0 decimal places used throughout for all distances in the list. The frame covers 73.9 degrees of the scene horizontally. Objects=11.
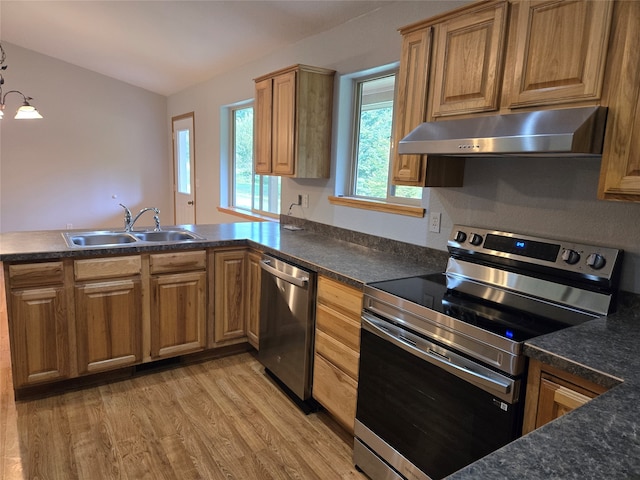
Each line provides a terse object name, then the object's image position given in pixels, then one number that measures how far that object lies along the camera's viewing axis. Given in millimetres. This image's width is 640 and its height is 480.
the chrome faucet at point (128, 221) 3025
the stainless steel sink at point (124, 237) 2805
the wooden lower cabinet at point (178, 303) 2707
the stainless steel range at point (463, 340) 1377
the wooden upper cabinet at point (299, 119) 2953
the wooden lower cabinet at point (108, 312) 2471
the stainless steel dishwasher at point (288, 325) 2336
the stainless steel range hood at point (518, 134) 1361
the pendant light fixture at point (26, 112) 3301
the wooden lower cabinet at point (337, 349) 2029
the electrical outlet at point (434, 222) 2326
